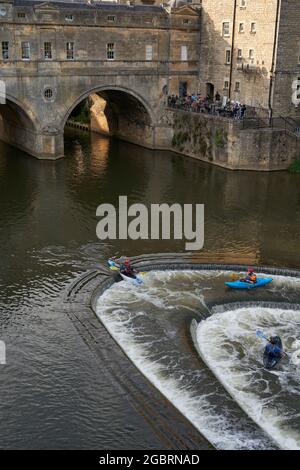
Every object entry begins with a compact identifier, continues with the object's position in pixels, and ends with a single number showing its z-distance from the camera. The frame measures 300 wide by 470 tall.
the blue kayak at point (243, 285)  23.67
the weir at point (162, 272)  15.52
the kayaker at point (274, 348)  18.52
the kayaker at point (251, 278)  23.86
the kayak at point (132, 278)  24.19
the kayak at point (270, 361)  18.50
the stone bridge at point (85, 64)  39.53
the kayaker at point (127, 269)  24.30
